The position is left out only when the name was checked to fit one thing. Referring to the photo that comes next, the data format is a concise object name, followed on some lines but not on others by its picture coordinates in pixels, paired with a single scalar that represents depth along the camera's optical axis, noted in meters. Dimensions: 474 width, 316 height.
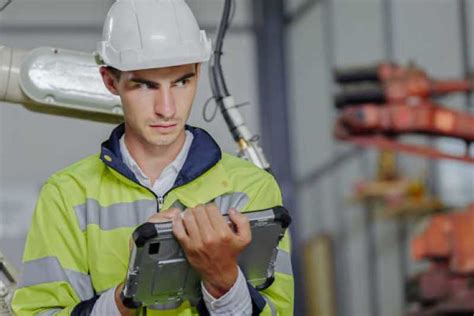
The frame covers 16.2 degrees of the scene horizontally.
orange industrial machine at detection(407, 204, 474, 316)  7.96
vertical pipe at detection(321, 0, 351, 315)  16.12
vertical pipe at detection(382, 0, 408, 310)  13.83
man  3.32
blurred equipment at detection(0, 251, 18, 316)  3.81
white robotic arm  4.28
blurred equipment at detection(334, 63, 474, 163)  8.03
